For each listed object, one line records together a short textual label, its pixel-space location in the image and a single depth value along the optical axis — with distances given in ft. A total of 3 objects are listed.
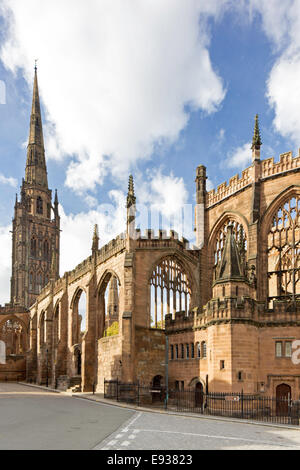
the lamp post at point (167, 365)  118.36
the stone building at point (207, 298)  96.22
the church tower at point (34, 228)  325.60
